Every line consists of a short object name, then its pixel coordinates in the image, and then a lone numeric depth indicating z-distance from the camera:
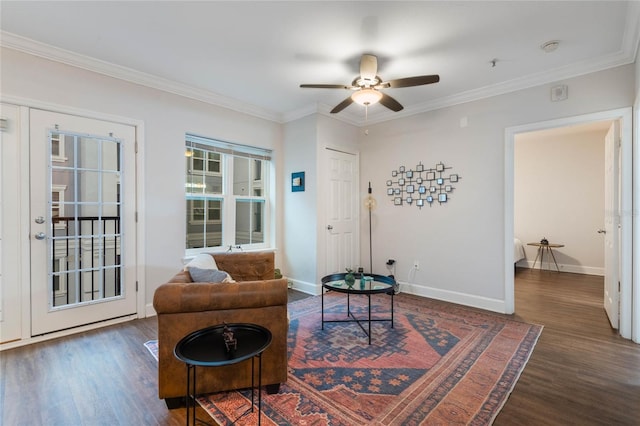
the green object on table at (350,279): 2.91
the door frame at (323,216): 4.43
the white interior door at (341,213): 4.63
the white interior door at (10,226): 2.66
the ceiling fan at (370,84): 2.71
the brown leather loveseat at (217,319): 1.83
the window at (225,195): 3.99
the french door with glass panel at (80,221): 2.84
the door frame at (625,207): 2.84
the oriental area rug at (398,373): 1.79
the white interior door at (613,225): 3.02
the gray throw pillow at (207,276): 2.17
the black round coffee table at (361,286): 2.80
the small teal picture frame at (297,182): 4.58
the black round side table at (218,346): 1.50
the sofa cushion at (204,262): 2.45
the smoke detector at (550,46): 2.74
